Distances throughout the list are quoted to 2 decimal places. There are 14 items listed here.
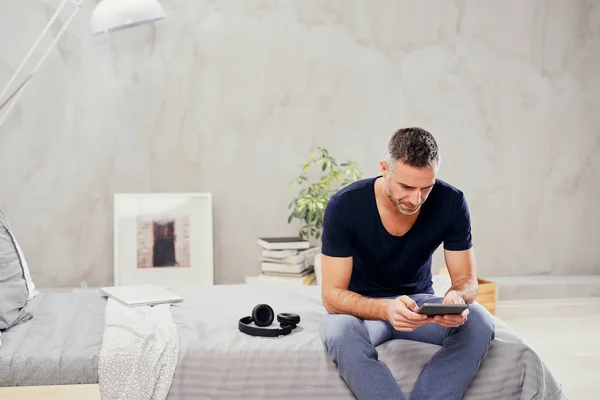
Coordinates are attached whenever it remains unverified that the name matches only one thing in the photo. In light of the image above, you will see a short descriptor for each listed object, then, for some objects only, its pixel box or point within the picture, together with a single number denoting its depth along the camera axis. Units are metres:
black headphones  2.45
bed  2.26
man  2.24
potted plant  3.83
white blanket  2.23
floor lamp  3.25
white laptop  2.83
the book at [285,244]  3.86
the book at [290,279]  3.83
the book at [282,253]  3.86
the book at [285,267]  3.84
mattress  2.25
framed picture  3.97
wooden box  4.19
